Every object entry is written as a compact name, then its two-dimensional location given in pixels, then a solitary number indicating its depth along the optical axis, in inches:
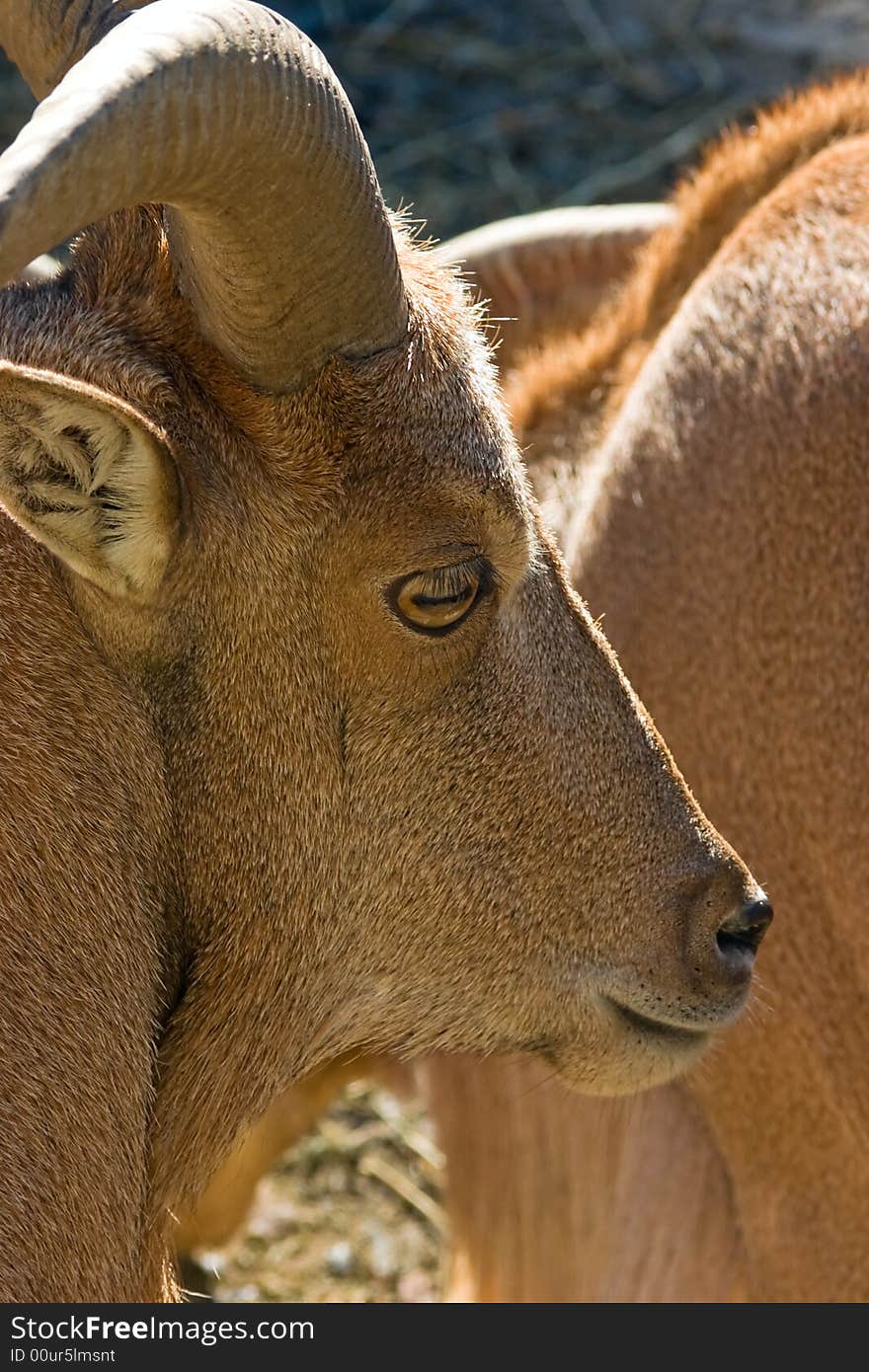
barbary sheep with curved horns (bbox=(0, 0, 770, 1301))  204.8
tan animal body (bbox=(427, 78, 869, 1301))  284.4
